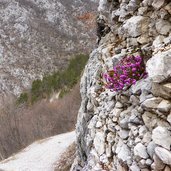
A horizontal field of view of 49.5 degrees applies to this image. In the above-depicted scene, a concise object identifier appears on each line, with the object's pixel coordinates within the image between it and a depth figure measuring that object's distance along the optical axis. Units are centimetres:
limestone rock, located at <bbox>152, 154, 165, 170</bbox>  342
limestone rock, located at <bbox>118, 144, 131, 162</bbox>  401
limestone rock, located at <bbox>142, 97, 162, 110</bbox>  370
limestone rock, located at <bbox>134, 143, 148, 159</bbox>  367
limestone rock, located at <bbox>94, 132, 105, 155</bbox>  476
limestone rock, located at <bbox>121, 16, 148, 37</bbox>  488
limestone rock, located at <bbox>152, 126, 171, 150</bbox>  336
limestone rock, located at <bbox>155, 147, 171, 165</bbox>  330
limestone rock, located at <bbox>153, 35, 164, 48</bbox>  422
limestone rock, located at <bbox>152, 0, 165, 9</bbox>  453
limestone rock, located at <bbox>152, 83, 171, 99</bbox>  355
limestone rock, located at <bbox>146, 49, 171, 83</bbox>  354
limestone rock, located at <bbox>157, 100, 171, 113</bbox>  352
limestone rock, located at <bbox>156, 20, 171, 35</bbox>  433
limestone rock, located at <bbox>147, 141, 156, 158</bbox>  352
